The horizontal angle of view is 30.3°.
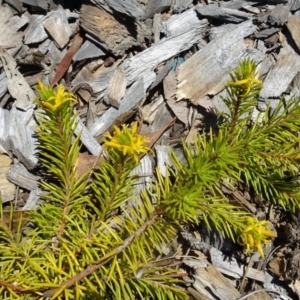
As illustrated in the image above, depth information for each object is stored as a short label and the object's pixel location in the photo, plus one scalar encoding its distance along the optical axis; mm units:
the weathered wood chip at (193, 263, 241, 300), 327
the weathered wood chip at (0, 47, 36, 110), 325
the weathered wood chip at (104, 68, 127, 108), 334
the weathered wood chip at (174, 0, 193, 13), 351
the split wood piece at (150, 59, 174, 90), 341
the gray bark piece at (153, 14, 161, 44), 344
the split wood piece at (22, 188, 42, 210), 317
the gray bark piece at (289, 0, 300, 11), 356
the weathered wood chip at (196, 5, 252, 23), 350
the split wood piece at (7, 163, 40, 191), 319
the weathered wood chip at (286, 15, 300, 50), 355
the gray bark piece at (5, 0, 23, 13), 331
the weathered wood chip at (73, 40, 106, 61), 337
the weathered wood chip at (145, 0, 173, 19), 342
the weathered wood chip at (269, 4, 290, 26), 353
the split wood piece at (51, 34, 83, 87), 332
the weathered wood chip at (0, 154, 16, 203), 317
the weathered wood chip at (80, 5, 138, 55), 331
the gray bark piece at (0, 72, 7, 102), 326
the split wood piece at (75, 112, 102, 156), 325
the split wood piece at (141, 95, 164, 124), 341
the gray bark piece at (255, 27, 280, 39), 354
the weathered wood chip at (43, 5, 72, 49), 336
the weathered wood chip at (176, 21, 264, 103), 344
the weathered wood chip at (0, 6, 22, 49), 329
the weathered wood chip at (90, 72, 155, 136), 332
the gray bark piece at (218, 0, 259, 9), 355
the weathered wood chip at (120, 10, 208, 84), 337
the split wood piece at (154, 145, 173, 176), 331
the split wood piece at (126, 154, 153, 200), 325
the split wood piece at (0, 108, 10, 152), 320
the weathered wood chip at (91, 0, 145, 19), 326
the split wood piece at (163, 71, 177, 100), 343
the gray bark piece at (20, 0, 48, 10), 333
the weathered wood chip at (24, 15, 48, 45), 333
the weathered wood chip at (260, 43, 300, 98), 348
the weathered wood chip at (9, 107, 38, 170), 317
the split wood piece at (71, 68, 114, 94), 334
